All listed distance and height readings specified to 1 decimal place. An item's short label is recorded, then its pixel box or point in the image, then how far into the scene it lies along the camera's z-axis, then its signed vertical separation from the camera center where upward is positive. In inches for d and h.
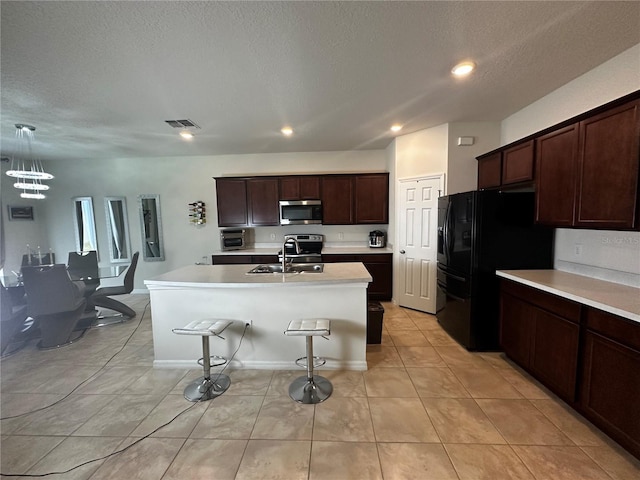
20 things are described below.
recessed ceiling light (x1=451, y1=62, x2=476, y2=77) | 78.5 +49.8
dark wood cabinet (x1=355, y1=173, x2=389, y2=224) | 174.4 +18.5
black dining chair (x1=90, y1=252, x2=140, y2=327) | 147.4 -39.3
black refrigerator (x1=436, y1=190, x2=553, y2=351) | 101.0 -10.9
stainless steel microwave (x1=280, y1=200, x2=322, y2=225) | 177.2 +9.9
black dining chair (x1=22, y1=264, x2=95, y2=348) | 113.5 -33.6
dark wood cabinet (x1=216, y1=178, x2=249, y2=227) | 182.4 +18.9
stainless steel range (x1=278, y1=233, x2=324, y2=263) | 171.0 -15.7
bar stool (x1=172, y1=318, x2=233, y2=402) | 79.8 -51.4
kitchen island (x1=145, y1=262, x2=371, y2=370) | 94.3 -33.4
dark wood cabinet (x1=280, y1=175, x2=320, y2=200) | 177.9 +27.4
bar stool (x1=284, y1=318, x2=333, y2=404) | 77.7 -52.9
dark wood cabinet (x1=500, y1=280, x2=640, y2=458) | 57.6 -37.3
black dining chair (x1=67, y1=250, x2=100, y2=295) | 143.4 -23.6
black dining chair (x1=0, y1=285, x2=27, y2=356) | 113.3 -40.6
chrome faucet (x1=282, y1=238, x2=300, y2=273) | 104.7 -15.6
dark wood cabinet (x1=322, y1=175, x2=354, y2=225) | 176.7 +18.0
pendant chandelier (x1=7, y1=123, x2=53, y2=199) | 117.6 +50.5
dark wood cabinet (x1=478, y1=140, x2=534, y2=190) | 98.6 +24.9
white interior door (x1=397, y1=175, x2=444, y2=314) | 139.8 -9.9
